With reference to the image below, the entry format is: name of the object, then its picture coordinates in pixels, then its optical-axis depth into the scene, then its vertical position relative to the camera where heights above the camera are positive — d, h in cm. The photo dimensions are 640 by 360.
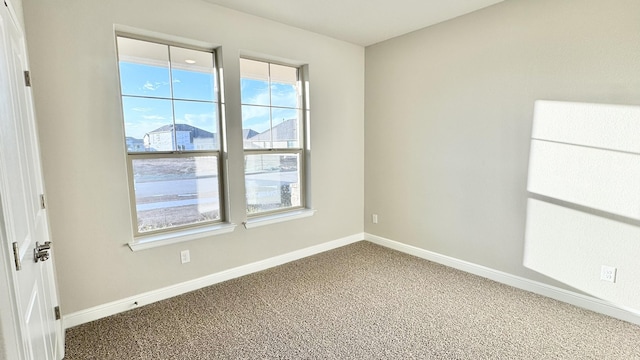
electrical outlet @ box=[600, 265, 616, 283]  233 -102
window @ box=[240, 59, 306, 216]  325 +14
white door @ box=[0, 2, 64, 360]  100 -24
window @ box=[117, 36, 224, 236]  256 +15
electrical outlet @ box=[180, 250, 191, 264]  277 -97
